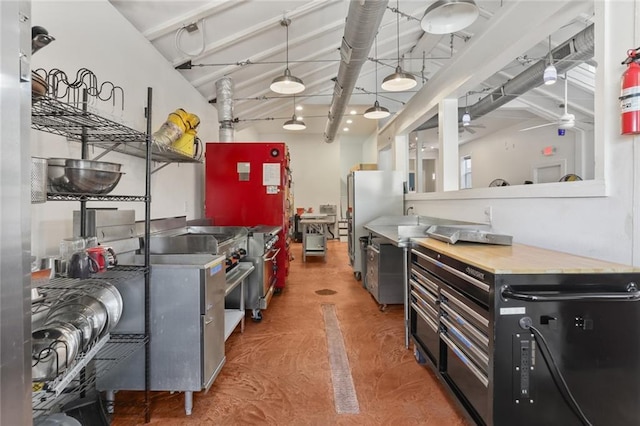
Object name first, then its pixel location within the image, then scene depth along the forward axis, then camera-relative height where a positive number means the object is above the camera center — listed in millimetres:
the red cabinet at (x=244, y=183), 4270 +383
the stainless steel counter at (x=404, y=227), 2728 -166
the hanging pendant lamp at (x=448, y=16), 2564 +1659
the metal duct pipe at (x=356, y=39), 2697 +1737
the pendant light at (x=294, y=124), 6109 +1689
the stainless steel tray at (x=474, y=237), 2172 -184
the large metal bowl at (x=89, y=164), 1391 +216
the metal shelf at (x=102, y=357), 1518 -833
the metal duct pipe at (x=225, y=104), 4406 +1516
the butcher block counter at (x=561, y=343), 1371 -580
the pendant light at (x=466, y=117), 5704 +1701
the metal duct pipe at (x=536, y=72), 3373 +1814
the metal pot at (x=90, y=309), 1523 -476
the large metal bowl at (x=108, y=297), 1618 -460
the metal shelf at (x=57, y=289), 1347 -353
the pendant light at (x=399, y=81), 3924 +1634
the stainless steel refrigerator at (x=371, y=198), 5172 +215
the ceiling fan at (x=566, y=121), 4812 +1374
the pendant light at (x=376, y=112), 5121 +1604
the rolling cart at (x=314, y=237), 6957 -574
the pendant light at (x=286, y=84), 3689 +1507
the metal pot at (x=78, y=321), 1437 -502
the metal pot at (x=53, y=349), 1247 -556
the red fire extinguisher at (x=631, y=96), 1490 +546
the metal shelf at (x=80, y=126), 1368 +459
